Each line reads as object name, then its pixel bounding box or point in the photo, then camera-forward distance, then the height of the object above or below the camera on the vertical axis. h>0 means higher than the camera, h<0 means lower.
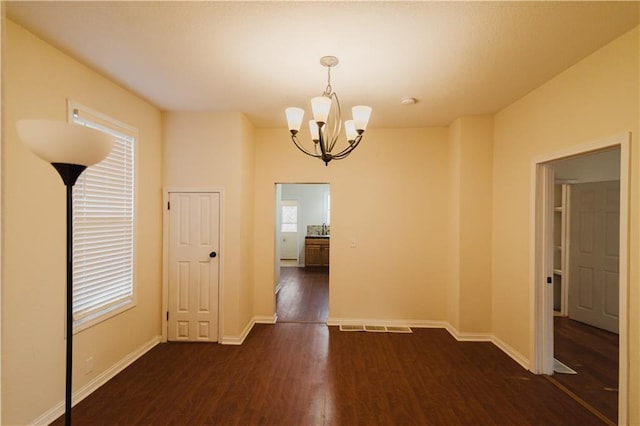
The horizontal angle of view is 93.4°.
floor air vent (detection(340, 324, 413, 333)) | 3.97 -1.56
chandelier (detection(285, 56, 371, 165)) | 2.14 +0.70
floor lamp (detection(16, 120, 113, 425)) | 1.36 +0.29
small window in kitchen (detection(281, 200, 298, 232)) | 9.07 -0.15
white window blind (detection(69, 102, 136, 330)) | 2.46 -0.18
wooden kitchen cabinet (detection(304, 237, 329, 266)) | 8.34 -1.10
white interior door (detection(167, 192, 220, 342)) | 3.58 -0.76
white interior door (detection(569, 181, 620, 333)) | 3.83 -0.55
